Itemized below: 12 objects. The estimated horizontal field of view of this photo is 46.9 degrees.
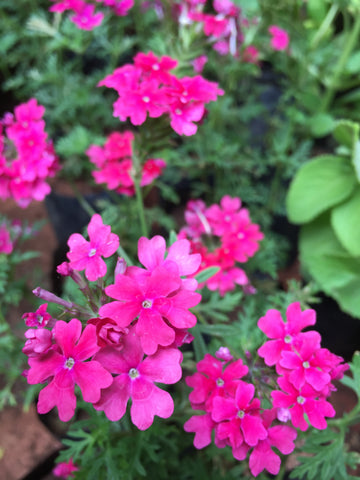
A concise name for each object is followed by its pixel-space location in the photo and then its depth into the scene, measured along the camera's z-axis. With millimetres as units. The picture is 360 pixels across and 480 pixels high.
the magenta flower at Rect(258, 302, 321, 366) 103
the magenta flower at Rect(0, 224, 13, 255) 178
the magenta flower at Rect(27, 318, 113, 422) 86
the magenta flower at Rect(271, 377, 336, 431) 98
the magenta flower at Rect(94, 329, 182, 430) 90
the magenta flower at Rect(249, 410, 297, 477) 98
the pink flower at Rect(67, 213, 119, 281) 97
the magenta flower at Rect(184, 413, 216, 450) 103
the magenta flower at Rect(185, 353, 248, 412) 106
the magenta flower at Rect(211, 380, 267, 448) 97
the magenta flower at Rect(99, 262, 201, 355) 88
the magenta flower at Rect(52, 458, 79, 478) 148
